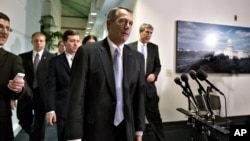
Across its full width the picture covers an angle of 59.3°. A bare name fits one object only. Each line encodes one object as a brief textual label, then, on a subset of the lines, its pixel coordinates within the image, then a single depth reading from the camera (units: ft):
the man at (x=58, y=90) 7.14
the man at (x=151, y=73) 11.05
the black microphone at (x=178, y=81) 8.48
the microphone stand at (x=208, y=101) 7.04
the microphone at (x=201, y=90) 7.27
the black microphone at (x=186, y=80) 7.70
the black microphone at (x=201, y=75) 7.64
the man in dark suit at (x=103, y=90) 4.64
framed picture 14.34
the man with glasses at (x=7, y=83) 5.06
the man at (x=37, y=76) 9.21
